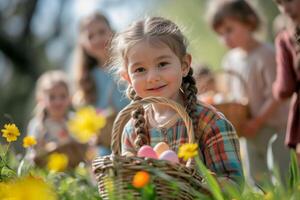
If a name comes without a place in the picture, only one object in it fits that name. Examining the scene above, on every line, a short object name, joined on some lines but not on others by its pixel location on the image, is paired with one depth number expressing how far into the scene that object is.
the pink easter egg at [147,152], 3.36
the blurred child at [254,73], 7.09
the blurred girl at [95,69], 7.84
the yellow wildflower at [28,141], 4.12
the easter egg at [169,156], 3.25
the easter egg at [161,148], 3.55
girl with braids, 3.72
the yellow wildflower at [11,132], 3.68
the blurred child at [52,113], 8.32
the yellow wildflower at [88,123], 6.79
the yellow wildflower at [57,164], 4.55
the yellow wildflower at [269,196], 2.92
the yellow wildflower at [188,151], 2.91
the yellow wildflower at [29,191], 1.99
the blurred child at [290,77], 5.58
